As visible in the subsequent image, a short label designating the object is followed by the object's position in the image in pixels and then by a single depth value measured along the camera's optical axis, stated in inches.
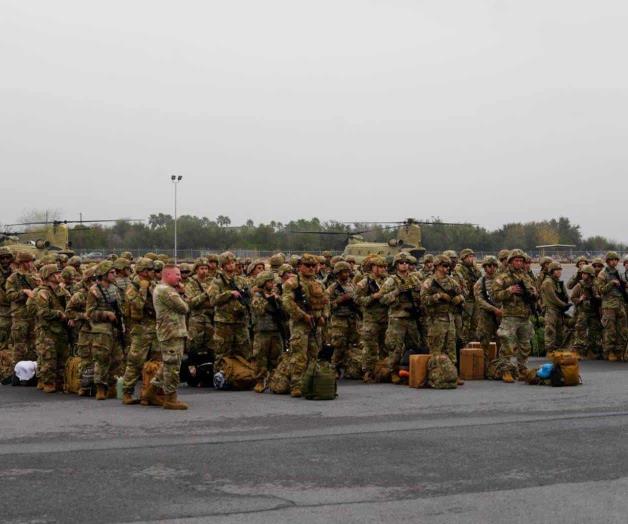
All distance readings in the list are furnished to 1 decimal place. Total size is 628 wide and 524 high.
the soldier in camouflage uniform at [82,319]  518.6
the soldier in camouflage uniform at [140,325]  493.4
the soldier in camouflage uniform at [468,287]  645.3
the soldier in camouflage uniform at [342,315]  596.7
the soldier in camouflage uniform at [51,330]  546.9
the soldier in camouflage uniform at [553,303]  686.5
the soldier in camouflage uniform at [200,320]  609.0
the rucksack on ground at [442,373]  543.8
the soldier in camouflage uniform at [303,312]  513.3
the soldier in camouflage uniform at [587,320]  720.3
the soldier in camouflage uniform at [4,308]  606.2
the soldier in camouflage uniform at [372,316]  585.6
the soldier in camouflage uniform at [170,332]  461.4
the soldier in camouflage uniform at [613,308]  699.4
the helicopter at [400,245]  1763.0
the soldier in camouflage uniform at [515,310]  568.7
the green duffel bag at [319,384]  498.3
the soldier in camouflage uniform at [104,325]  506.0
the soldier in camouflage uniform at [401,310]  567.8
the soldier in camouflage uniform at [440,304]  550.9
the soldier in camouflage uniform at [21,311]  582.2
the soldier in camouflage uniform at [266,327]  543.2
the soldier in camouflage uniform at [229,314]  554.3
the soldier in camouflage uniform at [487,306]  598.2
